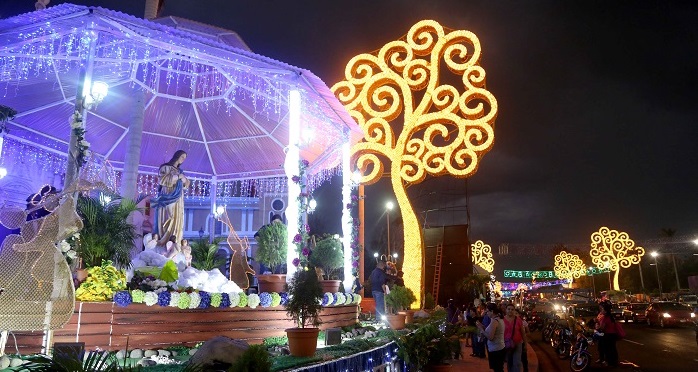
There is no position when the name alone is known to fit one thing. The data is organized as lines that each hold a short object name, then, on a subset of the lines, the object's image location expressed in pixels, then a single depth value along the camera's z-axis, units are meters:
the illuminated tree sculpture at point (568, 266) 54.84
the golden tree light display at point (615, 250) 42.47
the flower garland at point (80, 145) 9.10
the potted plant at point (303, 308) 7.62
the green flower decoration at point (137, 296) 8.29
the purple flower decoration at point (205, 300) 9.17
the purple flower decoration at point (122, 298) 8.09
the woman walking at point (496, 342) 9.04
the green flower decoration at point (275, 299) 10.48
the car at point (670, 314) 26.28
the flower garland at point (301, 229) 11.75
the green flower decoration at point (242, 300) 9.82
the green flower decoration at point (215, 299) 9.28
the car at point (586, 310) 25.22
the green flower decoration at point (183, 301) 8.81
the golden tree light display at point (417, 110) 17.75
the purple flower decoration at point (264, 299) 10.29
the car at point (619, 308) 30.14
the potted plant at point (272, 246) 14.12
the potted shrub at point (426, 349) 8.58
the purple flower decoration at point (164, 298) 8.59
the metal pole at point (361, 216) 18.90
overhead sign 79.75
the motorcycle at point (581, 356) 11.60
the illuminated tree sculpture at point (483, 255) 49.62
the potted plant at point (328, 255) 15.83
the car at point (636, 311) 30.07
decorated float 6.93
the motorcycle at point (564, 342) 15.01
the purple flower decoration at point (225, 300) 9.49
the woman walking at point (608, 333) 12.63
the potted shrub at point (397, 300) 14.75
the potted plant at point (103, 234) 8.80
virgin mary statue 13.12
